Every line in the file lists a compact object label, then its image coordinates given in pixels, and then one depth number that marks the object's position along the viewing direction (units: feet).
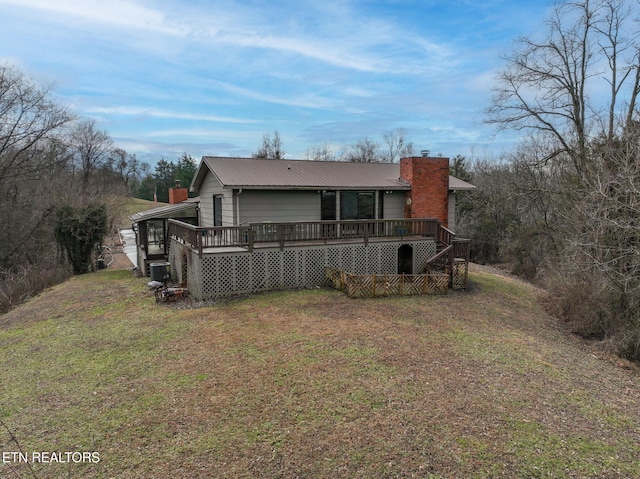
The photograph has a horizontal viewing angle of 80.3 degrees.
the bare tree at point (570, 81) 53.78
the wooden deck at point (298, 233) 39.60
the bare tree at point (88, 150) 123.65
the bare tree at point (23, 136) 65.26
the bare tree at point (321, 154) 170.91
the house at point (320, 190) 46.06
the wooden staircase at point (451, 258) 47.12
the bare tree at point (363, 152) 164.76
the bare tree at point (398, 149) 159.94
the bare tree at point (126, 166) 158.90
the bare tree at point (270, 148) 149.48
